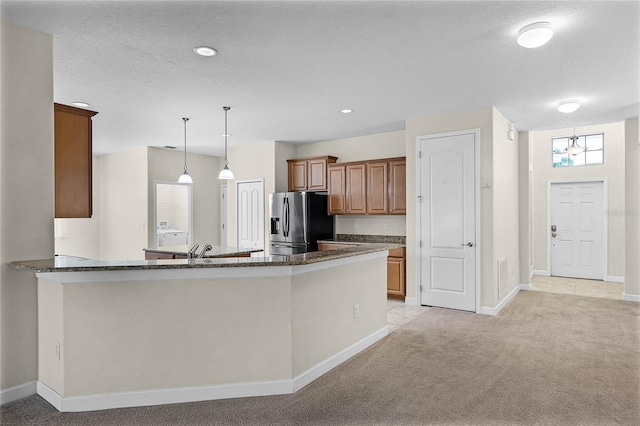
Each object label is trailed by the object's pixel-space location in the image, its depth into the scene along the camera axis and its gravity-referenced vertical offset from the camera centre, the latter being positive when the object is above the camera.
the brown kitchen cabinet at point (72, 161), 3.04 +0.44
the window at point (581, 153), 7.01 +1.14
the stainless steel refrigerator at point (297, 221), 6.30 -0.13
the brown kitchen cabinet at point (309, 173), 6.70 +0.74
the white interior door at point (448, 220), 4.88 -0.10
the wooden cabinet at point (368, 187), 5.82 +0.42
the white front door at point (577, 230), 7.10 -0.35
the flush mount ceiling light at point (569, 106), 4.50 +1.27
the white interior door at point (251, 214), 7.18 +0.00
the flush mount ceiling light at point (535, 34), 2.61 +1.25
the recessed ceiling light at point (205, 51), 2.97 +1.30
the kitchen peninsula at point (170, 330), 2.46 -0.79
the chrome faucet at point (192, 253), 3.78 -0.40
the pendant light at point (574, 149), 6.73 +1.13
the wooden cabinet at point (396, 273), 5.49 -0.88
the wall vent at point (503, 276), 4.97 -0.87
